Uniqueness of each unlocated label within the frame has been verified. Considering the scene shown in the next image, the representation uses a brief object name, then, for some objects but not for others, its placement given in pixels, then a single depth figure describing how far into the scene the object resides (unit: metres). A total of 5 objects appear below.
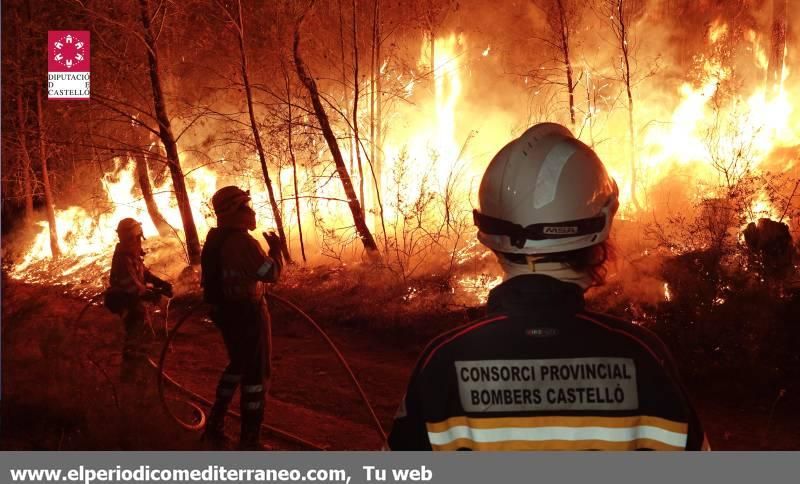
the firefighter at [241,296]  5.88
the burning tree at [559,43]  15.27
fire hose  6.43
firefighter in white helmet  1.91
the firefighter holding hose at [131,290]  7.73
